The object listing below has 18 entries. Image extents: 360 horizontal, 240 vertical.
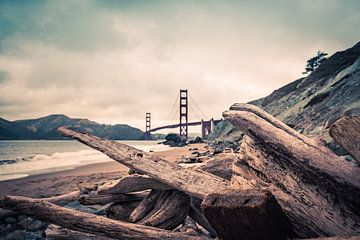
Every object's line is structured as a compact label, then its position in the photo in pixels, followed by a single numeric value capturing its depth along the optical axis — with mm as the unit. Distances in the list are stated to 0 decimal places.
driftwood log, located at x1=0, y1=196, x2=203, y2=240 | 2371
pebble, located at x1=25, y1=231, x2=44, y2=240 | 4512
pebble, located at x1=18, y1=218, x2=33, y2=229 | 5039
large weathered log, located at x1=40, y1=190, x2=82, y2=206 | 4430
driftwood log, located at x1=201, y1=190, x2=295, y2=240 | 1712
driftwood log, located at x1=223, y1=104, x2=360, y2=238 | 1945
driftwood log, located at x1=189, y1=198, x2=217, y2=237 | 3214
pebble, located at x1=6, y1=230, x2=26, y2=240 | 4379
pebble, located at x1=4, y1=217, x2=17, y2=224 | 5131
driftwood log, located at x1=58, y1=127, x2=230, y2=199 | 2658
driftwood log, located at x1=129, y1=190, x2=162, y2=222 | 2979
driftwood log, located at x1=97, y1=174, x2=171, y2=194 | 3037
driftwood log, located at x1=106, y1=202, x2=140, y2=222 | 3285
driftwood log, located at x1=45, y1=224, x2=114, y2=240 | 2746
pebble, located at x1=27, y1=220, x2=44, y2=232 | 4887
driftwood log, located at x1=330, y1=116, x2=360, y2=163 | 1852
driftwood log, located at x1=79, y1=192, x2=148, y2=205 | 3260
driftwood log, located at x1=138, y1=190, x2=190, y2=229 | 2857
